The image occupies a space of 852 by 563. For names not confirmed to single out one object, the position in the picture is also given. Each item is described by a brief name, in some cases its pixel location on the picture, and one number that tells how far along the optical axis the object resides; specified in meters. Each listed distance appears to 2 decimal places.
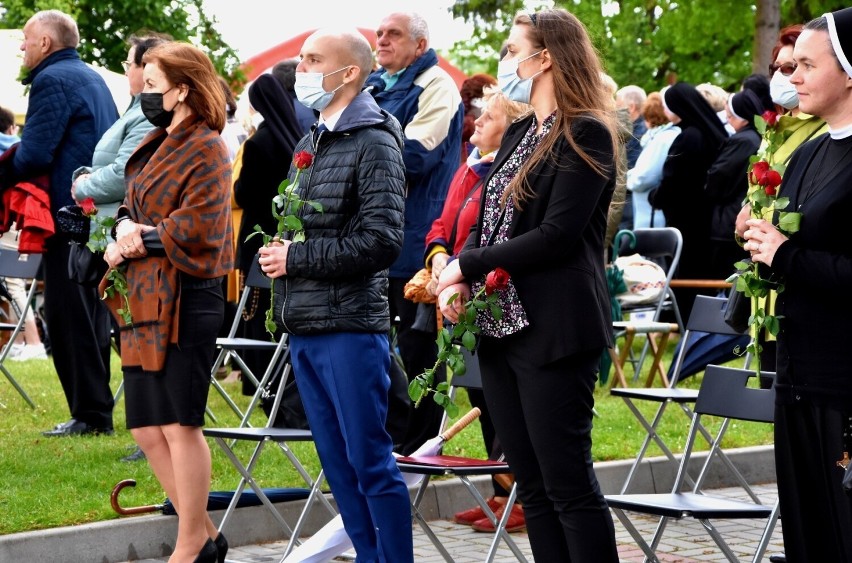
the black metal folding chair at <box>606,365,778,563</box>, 9.41
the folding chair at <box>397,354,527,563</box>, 10.34
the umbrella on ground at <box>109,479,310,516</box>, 11.53
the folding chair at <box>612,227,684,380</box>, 19.53
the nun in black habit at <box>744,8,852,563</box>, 7.50
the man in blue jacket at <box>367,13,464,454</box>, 14.25
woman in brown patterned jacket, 10.52
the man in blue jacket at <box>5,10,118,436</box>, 15.20
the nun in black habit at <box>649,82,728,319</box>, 21.85
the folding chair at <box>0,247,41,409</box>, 17.82
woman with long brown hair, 8.14
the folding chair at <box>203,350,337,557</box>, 10.90
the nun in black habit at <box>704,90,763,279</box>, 20.49
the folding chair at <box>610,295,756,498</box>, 12.73
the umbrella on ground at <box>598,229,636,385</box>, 20.00
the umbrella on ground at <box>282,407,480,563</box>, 10.57
